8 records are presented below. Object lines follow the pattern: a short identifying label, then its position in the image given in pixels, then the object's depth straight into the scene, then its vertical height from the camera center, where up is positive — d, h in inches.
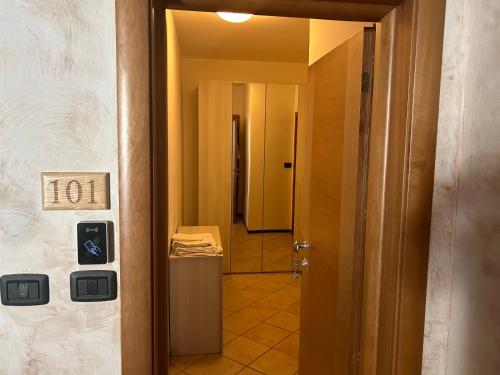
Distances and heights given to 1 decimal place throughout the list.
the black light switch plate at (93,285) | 40.9 -14.1
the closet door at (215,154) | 165.0 -0.7
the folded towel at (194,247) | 105.7 -25.8
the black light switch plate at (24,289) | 40.3 -14.4
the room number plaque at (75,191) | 39.9 -4.2
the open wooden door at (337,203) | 55.2 -7.8
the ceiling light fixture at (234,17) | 106.6 +37.2
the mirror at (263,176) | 169.8 -10.0
